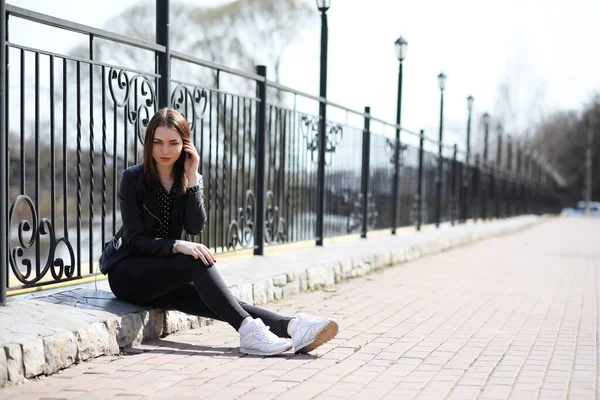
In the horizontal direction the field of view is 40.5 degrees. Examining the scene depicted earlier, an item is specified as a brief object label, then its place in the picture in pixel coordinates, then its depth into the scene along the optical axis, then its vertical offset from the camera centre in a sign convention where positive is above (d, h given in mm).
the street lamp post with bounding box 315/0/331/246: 10109 +357
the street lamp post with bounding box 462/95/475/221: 21703 +247
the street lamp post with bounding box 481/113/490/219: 25797 +205
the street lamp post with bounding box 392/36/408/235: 14109 +287
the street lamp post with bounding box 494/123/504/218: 29508 +231
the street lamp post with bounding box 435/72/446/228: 17969 +107
